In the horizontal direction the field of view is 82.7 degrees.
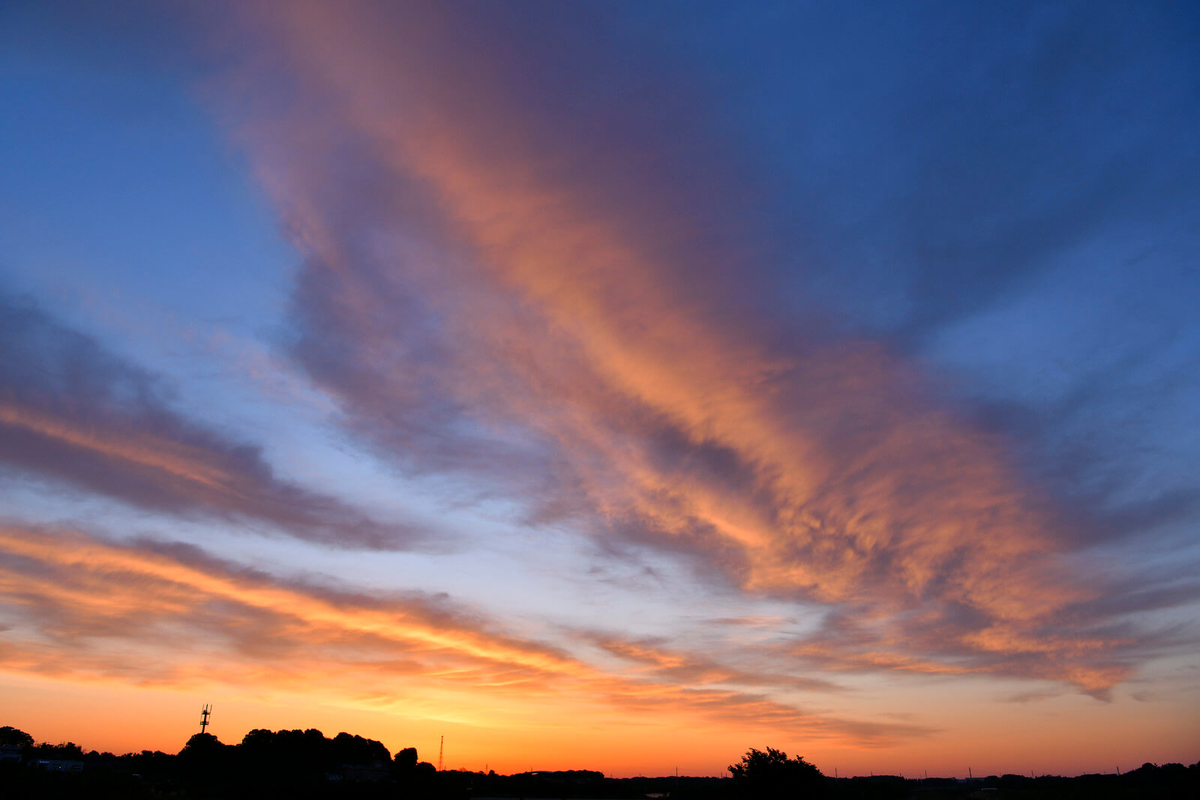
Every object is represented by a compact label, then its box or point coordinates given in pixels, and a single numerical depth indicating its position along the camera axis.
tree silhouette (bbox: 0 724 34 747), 181.00
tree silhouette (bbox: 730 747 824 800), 66.50
